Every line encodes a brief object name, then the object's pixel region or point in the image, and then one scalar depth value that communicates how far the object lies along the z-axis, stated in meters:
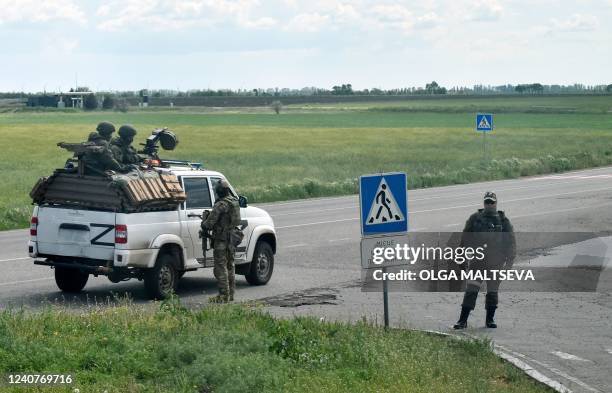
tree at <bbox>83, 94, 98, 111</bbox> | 191.09
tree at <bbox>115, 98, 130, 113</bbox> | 184.90
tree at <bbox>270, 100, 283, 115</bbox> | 194.99
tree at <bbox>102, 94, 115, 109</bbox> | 197.88
